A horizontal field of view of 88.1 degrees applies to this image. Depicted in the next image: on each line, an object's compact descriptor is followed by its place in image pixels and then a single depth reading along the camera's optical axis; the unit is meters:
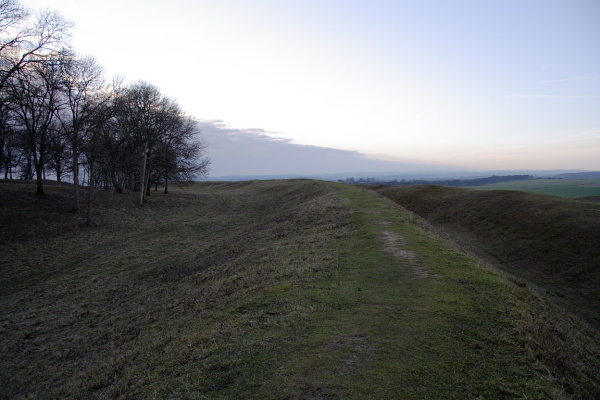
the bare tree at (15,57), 16.62
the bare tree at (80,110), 25.65
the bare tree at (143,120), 34.59
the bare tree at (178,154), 38.44
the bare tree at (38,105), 17.75
